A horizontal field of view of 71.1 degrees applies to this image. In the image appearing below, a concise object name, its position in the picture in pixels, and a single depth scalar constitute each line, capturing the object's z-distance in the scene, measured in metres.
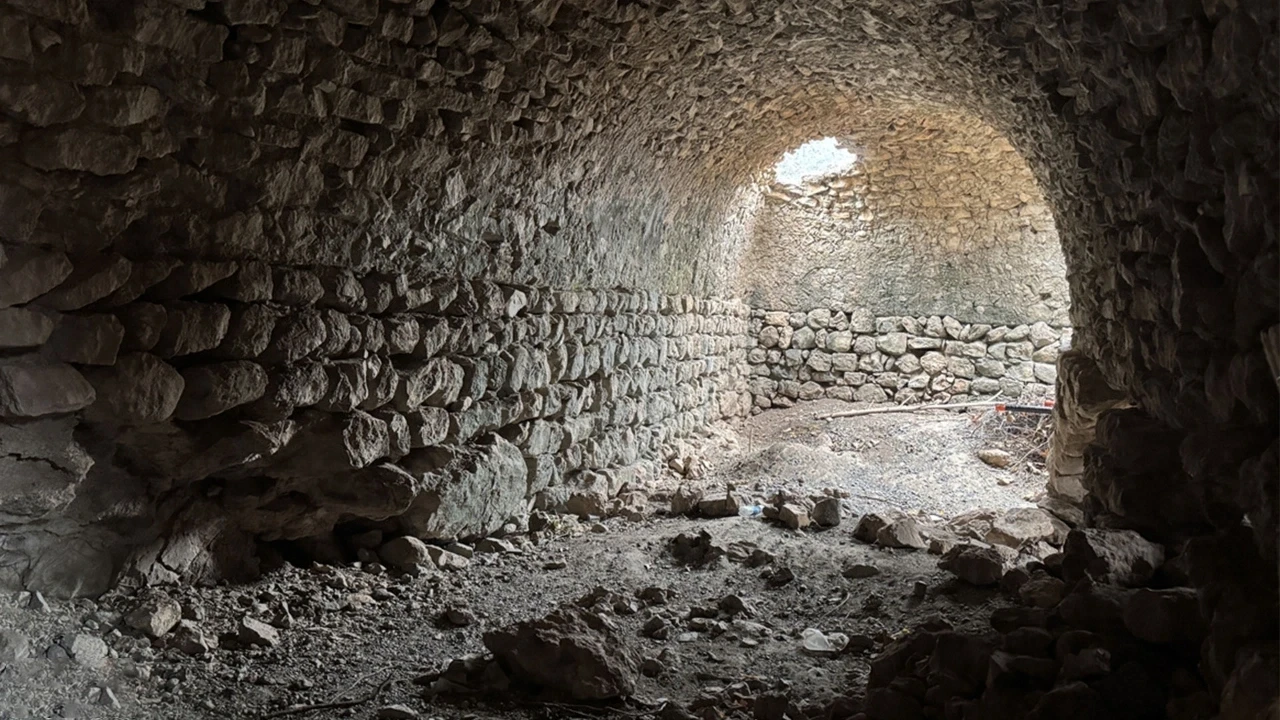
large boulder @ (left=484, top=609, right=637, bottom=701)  2.58
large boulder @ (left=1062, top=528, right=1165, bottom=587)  2.37
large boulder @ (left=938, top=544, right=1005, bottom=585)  3.37
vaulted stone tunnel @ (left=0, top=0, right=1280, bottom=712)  1.90
